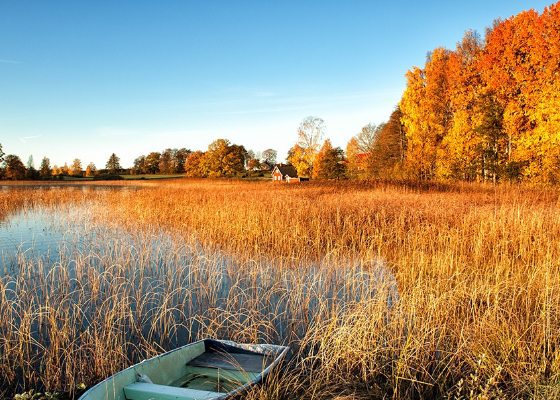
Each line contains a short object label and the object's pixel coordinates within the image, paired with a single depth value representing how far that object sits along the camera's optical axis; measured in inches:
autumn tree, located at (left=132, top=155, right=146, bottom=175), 3834.4
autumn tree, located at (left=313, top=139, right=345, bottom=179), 1694.1
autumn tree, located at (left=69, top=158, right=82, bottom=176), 3513.8
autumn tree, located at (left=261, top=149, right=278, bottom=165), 4539.9
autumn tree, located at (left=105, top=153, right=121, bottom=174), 3937.0
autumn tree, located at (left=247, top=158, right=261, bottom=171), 3631.9
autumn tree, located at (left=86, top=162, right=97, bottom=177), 3827.8
